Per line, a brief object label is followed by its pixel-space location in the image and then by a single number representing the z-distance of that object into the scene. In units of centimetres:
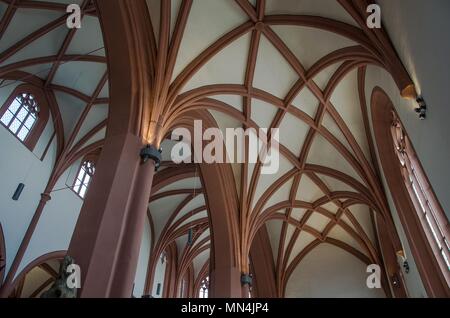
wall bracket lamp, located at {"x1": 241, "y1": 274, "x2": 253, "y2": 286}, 1246
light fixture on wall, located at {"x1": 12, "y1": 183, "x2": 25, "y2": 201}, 1225
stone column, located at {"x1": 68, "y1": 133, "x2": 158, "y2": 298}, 604
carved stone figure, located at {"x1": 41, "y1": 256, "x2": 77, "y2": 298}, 505
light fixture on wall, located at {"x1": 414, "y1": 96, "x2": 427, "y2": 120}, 665
